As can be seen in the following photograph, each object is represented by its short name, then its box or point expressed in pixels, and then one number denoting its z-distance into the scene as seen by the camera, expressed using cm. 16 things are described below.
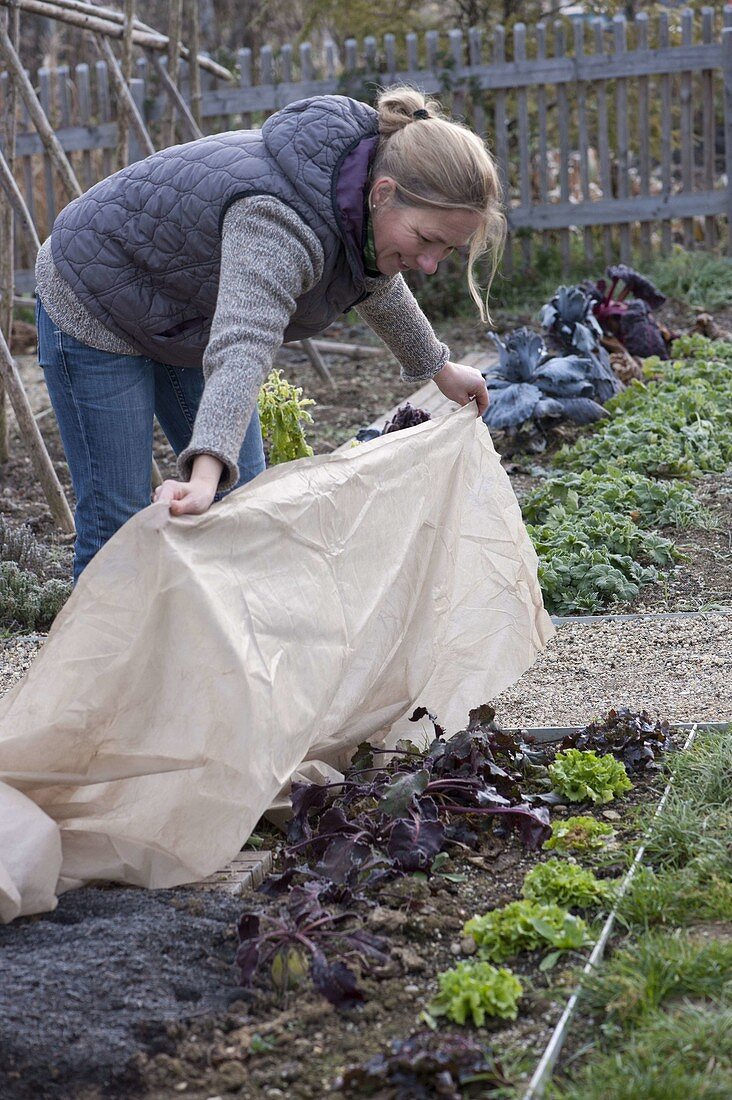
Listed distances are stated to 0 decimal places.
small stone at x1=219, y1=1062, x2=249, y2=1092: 180
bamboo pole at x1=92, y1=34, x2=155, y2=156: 637
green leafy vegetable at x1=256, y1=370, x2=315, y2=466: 446
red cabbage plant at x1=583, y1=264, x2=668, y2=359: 720
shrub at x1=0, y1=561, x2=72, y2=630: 439
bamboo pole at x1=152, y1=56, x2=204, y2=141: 698
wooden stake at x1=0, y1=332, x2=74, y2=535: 517
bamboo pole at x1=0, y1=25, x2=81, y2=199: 554
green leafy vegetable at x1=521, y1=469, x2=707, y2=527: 477
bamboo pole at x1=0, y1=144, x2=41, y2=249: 547
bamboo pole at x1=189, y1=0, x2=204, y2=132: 768
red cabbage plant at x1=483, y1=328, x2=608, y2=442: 589
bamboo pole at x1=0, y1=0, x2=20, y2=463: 579
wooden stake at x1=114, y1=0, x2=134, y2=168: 636
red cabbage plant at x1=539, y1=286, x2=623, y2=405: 641
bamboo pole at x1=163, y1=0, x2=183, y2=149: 691
